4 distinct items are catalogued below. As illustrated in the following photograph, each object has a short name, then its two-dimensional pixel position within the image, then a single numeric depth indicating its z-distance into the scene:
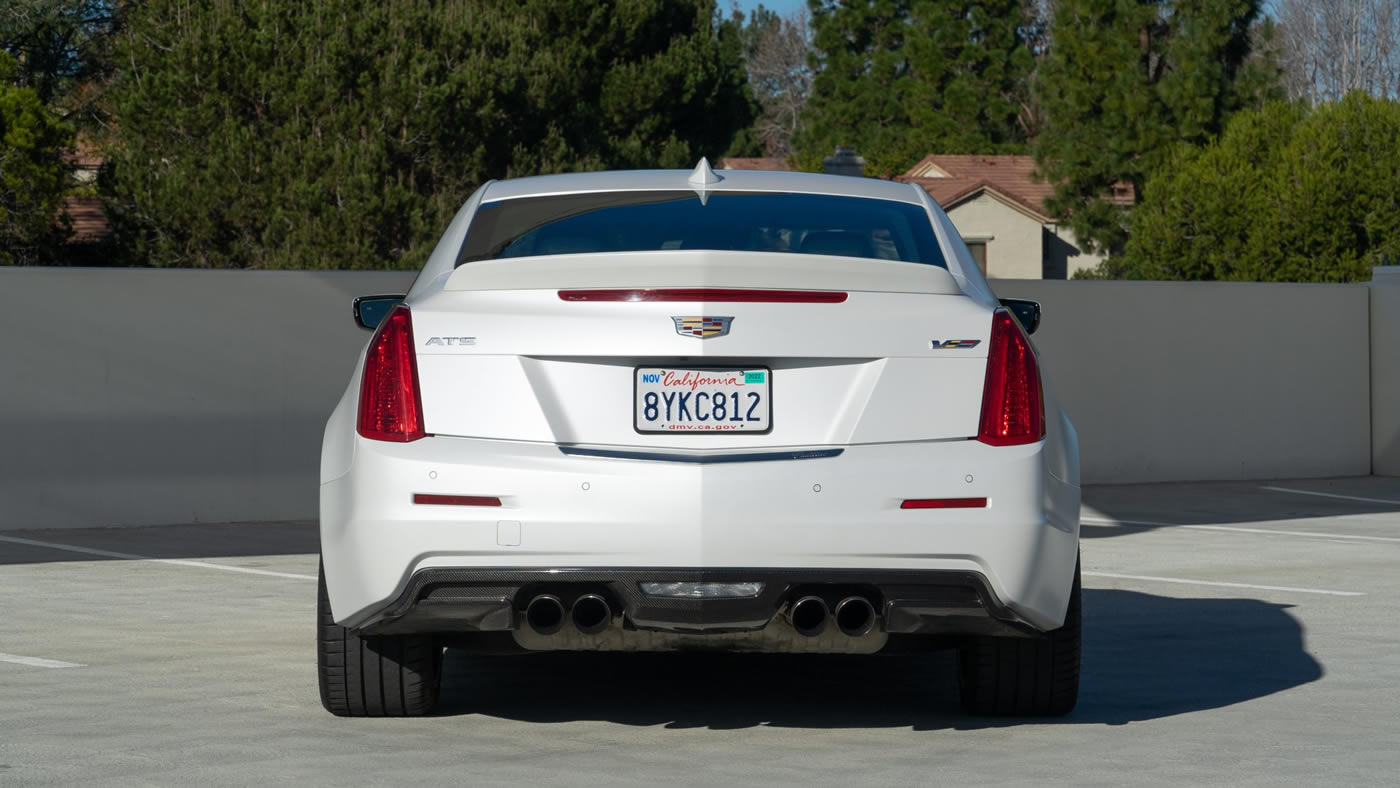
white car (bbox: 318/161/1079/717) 4.98
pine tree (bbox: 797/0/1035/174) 68.31
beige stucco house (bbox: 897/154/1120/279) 57.97
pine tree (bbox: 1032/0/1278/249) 42.72
